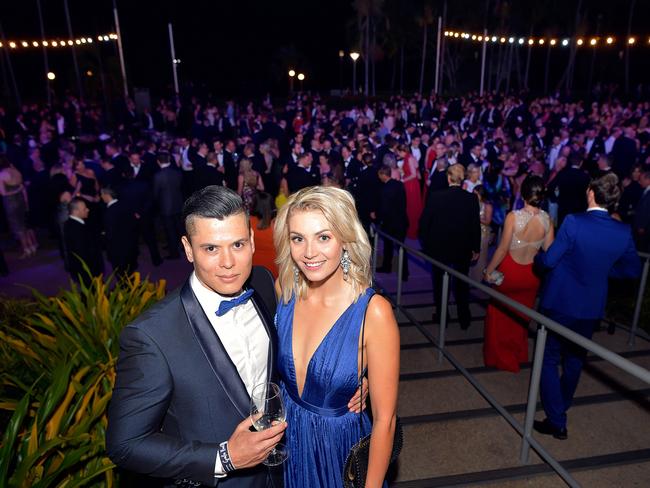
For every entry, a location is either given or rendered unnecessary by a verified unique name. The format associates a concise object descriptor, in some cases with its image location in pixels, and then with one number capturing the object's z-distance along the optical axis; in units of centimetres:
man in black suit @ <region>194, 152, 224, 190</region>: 877
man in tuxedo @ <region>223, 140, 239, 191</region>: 1081
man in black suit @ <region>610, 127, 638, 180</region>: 1098
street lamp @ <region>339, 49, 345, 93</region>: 4841
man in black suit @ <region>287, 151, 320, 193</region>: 908
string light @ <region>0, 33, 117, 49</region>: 2117
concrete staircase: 297
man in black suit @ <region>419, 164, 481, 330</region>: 538
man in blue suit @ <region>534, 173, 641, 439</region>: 325
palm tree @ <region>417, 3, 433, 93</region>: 3869
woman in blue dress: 200
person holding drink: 159
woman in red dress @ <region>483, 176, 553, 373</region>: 423
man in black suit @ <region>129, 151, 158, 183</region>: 929
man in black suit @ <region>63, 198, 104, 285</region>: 590
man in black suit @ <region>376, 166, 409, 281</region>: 711
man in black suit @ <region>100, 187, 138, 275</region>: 679
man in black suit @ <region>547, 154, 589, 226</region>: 795
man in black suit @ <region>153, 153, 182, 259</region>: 843
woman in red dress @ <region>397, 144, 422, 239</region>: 936
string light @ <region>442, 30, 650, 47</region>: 2930
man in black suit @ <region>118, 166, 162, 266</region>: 753
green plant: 256
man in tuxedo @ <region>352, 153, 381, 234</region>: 823
